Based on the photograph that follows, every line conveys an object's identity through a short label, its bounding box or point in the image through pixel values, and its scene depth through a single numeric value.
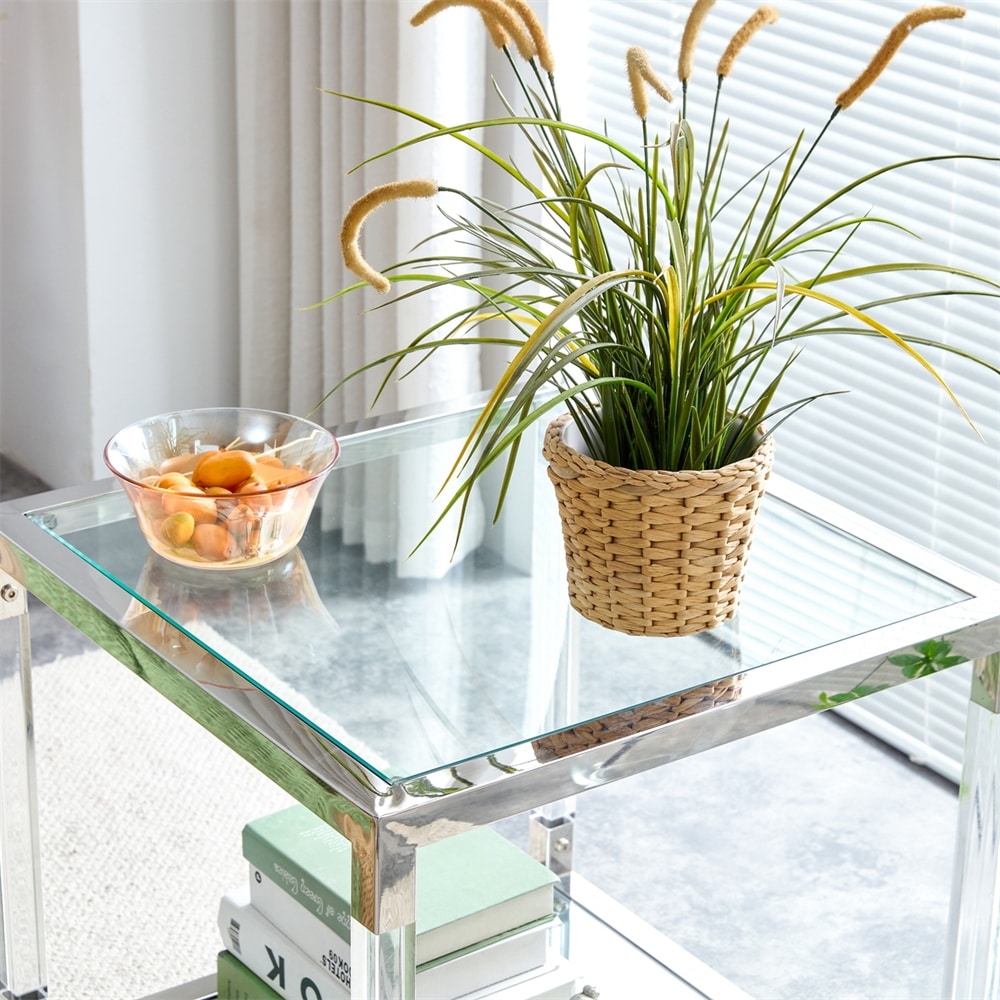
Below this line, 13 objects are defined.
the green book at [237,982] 2.74
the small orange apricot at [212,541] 2.54
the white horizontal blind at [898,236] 3.39
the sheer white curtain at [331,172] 3.87
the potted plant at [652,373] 2.39
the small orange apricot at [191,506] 2.53
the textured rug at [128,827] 3.10
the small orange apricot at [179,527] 2.53
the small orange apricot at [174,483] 2.56
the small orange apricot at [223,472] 2.57
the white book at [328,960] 2.65
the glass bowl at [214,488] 2.54
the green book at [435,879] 2.64
